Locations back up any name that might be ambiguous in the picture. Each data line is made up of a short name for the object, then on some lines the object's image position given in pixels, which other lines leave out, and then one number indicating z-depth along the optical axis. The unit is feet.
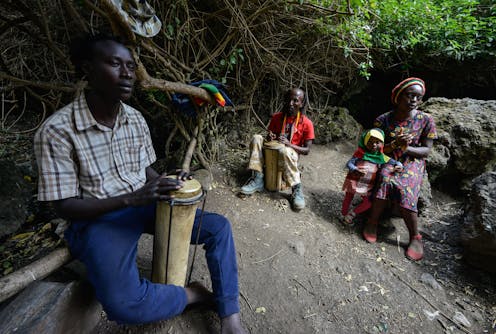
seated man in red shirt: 11.13
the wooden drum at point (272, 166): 11.01
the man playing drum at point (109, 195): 4.60
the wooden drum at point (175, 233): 5.16
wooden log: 4.27
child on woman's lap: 9.56
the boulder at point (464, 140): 12.05
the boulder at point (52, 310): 4.23
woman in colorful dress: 9.25
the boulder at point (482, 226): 7.84
